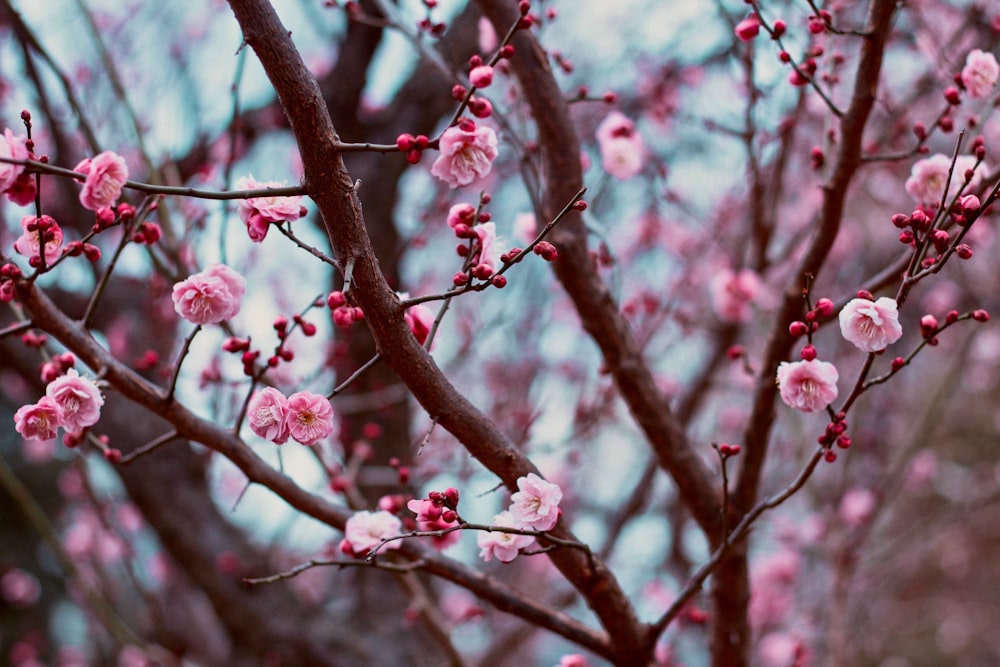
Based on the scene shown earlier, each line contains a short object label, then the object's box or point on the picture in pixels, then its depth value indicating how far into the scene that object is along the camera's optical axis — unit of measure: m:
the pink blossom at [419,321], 1.08
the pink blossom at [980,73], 1.14
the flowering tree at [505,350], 1.04
